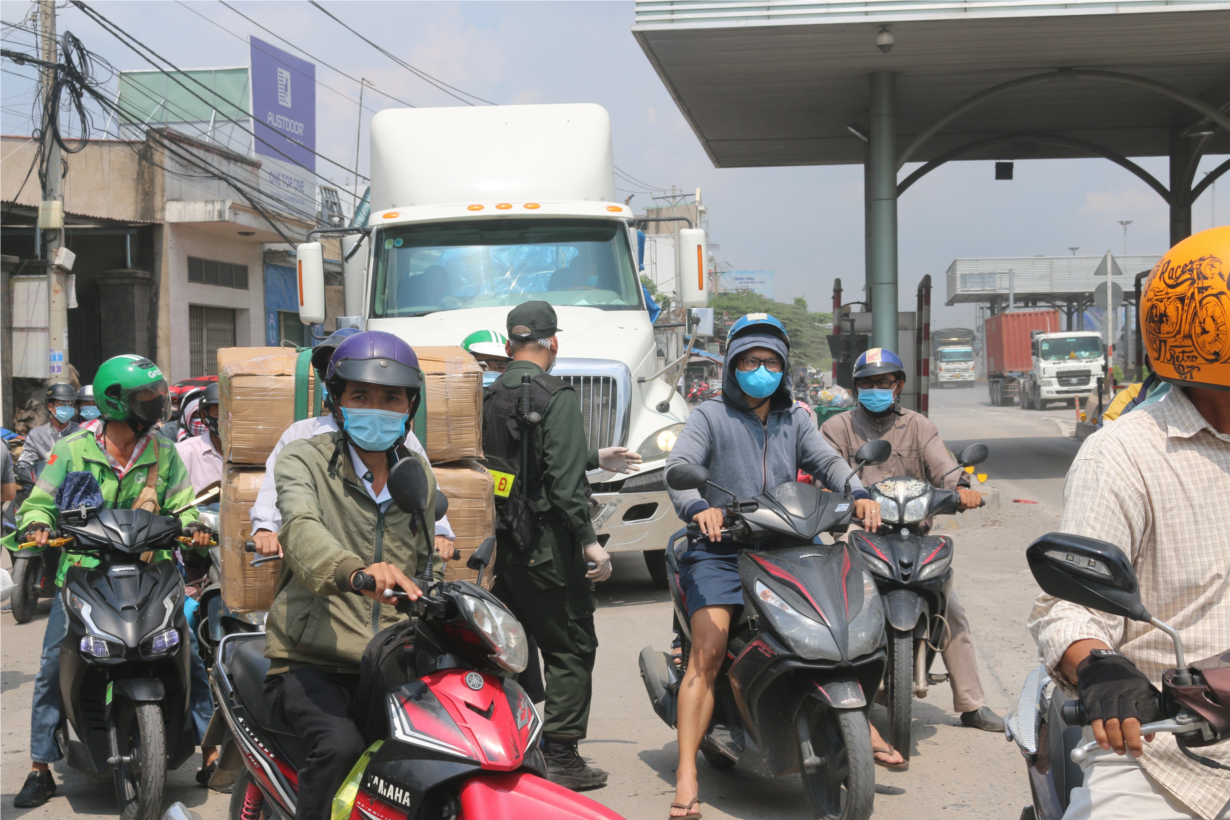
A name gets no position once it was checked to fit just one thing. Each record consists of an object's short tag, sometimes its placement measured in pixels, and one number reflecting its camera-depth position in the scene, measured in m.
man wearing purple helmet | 2.98
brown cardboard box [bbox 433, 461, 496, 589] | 4.66
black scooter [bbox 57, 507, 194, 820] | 4.35
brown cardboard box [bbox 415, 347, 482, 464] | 4.64
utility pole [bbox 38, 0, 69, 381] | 15.88
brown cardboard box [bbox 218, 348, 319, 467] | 4.36
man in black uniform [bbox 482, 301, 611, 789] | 4.83
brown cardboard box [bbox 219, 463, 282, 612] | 4.14
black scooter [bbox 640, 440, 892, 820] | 3.90
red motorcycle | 2.51
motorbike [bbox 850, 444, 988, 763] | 4.90
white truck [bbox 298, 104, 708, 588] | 8.59
